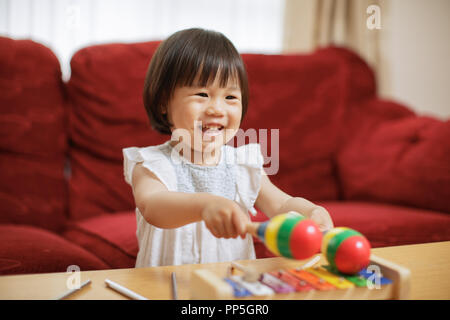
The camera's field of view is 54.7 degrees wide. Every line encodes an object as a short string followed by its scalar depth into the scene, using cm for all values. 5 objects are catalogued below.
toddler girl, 87
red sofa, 131
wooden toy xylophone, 57
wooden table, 61
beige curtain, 228
